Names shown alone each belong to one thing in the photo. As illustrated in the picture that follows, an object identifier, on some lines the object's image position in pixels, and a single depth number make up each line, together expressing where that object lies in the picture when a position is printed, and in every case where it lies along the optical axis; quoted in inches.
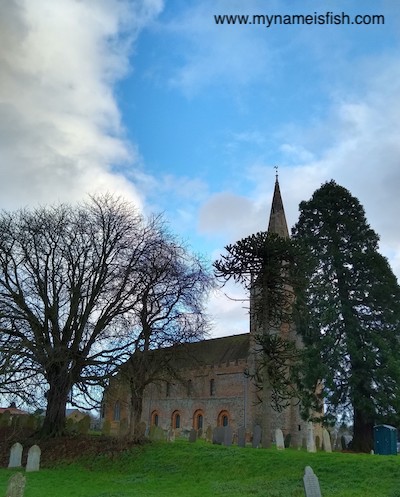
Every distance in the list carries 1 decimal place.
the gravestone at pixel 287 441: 938.1
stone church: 1387.8
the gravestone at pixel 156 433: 785.9
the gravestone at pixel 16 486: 319.3
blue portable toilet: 662.5
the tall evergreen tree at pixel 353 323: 865.5
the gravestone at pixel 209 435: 918.1
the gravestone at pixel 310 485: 338.6
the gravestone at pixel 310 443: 762.2
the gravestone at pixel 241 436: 779.3
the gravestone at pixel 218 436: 807.7
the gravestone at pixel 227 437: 745.3
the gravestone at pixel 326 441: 726.4
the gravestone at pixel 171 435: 887.7
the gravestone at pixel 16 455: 641.6
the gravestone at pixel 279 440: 733.0
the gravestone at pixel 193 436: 831.7
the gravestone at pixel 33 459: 610.2
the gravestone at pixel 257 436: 768.9
